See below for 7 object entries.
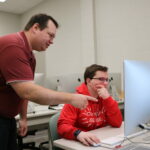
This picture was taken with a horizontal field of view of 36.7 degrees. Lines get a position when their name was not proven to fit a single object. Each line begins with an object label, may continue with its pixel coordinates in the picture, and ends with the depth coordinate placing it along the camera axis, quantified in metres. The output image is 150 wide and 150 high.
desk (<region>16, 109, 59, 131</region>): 2.19
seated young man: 1.53
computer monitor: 0.96
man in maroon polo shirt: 1.18
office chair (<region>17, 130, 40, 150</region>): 2.90
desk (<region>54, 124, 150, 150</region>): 1.26
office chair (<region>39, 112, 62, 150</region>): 1.52
